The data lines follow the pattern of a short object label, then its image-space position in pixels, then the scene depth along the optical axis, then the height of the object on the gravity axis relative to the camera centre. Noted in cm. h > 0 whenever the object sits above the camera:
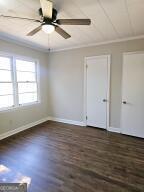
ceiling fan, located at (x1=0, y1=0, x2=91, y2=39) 185 +99
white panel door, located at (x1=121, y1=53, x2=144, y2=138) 332 -19
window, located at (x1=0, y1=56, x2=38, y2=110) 345 +17
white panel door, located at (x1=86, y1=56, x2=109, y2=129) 384 -7
